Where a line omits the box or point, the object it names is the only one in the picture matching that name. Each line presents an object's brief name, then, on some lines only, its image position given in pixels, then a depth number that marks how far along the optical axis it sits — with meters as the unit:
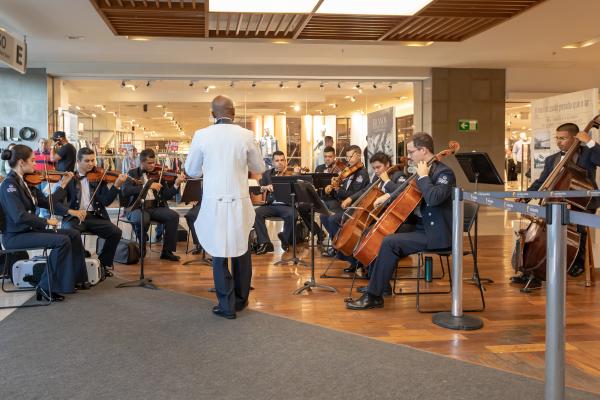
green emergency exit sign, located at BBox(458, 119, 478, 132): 10.21
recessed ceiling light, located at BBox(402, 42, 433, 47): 7.65
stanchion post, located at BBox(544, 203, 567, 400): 2.24
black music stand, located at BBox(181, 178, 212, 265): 5.90
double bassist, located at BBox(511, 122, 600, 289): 4.95
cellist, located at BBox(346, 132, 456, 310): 3.93
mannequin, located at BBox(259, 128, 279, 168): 10.88
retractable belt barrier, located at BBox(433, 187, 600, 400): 2.21
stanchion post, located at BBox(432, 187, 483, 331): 3.60
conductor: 3.88
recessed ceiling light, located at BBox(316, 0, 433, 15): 5.73
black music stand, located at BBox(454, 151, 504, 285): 4.70
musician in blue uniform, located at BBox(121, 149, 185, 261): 6.22
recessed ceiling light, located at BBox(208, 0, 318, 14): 5.71
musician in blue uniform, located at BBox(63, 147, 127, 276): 5.37
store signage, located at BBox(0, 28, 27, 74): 5.96
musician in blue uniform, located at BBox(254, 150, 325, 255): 6.91
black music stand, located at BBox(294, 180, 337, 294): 4.53
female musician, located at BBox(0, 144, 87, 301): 4.43
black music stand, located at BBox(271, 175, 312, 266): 5.29
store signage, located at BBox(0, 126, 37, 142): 9.13
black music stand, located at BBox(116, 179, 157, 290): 4.93
